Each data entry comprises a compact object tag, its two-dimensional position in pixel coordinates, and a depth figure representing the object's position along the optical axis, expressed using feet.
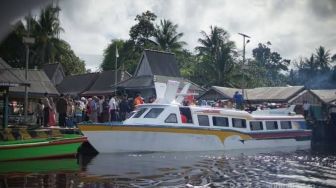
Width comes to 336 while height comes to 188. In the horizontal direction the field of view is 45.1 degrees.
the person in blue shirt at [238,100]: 83.95
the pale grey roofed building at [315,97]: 113.39
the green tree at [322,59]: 206.98
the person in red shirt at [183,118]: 63.84
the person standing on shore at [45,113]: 62.90
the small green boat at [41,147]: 48.93
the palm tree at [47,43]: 157.38
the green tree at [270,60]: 291.38
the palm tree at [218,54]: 157.28
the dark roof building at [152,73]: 101.82
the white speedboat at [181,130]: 58.95
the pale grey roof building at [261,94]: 113.09
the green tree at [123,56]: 175.94
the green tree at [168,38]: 172.35
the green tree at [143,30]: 180.96
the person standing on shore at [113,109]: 68.39
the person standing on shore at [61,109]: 62.34
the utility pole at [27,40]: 53.31
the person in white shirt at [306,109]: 100.59
